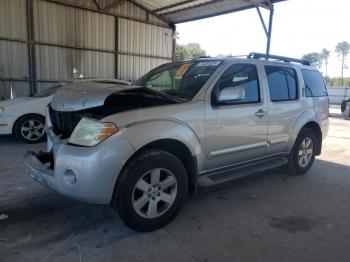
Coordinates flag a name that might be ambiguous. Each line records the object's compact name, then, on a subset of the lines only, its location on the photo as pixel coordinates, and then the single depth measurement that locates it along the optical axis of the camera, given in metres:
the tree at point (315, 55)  71.60
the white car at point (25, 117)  6.96
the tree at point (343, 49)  70.00
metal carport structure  11.57
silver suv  2.78
